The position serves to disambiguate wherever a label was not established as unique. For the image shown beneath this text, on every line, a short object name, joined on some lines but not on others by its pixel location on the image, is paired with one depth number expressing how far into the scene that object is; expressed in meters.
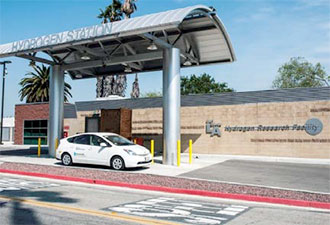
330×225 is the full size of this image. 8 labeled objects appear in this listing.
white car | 13.39
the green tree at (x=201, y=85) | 65.75
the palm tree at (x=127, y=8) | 39.77
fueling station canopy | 13.83
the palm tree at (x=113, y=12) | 44.50
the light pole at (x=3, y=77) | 36.99
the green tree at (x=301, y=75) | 52.91
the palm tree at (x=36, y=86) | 49.09
